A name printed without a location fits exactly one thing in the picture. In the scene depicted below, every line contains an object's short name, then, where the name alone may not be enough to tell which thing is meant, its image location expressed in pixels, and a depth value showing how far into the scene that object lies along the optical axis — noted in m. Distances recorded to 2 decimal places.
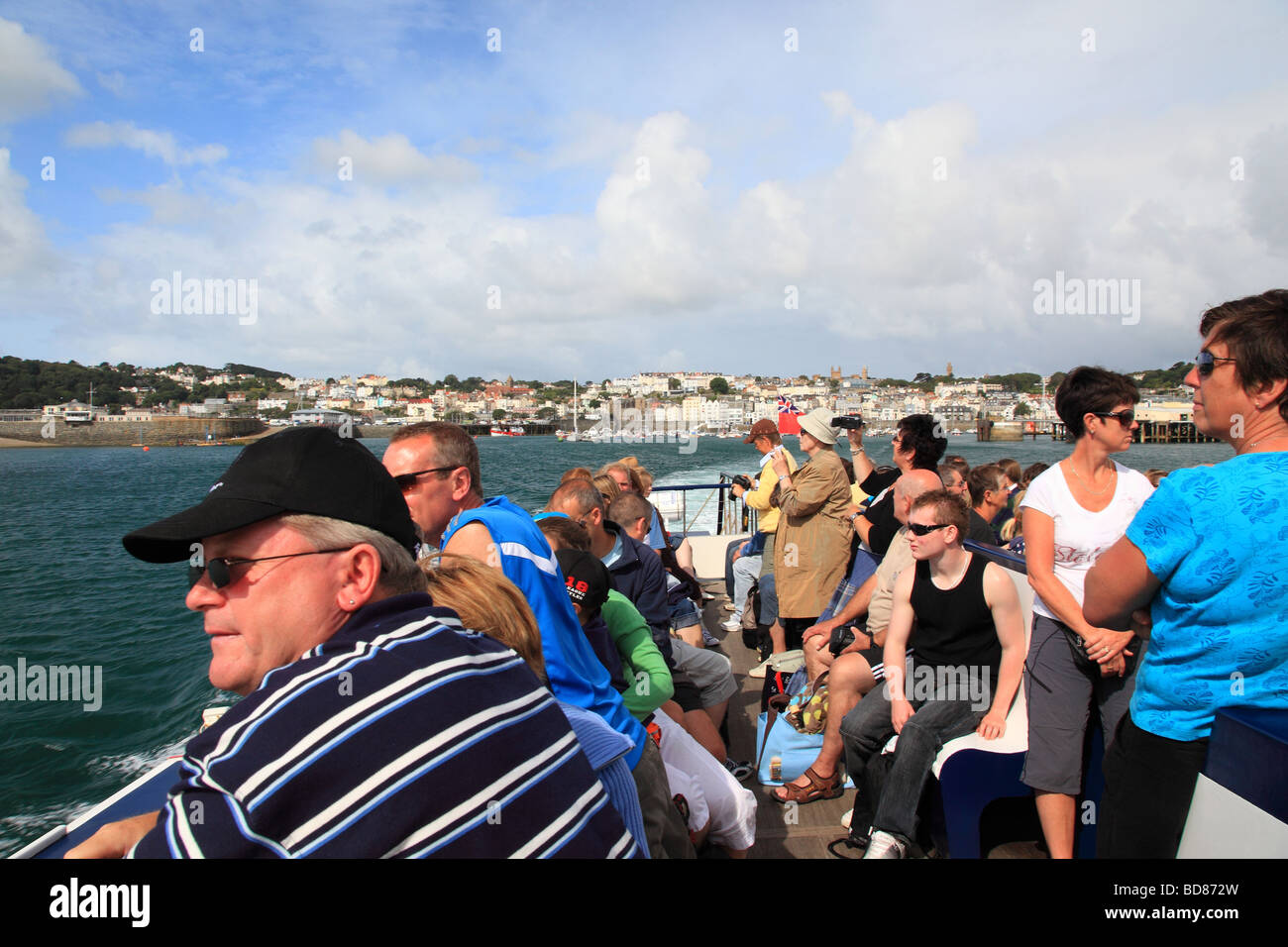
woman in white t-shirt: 2.66
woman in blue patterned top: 1.57
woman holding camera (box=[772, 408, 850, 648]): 4.96
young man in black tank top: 2.95
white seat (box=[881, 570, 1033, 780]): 2.89
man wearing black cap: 0.90
